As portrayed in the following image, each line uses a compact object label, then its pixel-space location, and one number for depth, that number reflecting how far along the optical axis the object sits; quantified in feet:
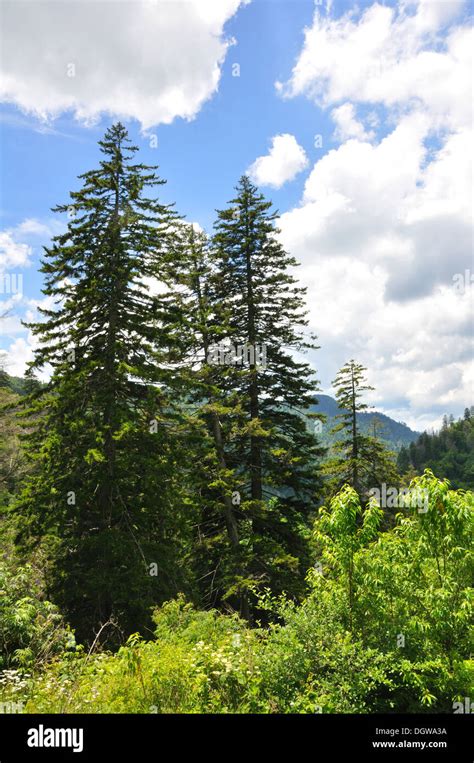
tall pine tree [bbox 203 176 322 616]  53.88
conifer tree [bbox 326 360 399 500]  75.97
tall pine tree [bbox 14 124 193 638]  37.24
